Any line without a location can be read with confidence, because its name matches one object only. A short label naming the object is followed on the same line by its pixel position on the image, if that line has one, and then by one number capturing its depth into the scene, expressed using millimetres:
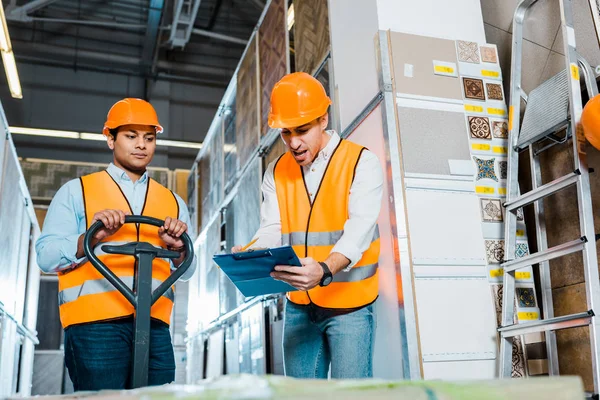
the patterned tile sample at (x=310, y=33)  4539
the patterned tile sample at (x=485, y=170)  3480
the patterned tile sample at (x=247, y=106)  6230
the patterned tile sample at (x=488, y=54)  3771
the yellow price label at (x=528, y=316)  3223
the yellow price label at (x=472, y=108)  3592
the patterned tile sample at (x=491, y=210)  3408
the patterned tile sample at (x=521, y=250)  3363
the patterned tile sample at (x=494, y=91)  3691
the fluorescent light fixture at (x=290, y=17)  5266
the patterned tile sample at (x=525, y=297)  3256
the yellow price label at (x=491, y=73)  3722
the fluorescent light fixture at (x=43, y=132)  12102
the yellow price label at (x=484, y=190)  3443
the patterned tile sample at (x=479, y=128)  3559
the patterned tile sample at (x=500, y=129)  3611
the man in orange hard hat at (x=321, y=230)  2283
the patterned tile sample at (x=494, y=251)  3352
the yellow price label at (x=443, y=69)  3607
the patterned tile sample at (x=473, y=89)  3635
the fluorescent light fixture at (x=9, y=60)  6746
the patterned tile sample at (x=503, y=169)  3529
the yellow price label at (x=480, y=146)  3525
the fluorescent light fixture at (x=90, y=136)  12648
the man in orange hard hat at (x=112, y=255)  2154
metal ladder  2629
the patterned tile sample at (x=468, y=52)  3715
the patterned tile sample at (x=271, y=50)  5414
